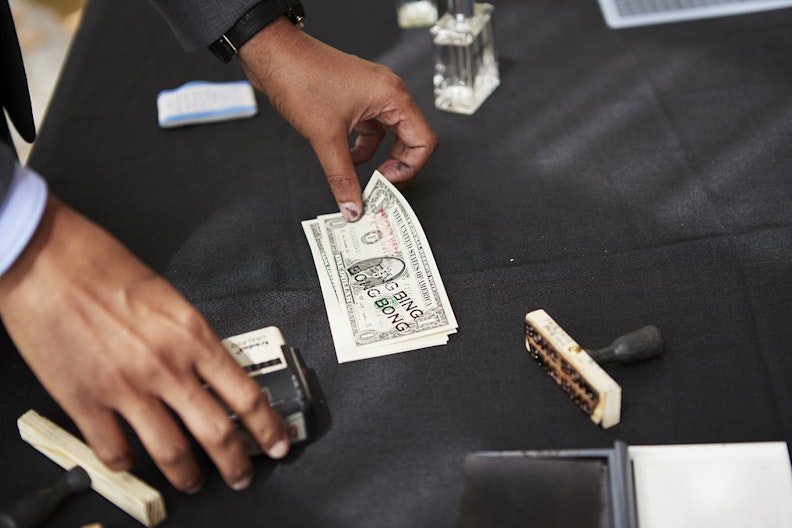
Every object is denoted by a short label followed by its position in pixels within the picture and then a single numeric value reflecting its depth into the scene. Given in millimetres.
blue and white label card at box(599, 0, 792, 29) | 1802
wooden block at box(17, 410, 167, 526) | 935
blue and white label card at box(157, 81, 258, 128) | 1661
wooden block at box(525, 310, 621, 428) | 961
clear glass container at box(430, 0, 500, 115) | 1579
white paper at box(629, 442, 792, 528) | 891
